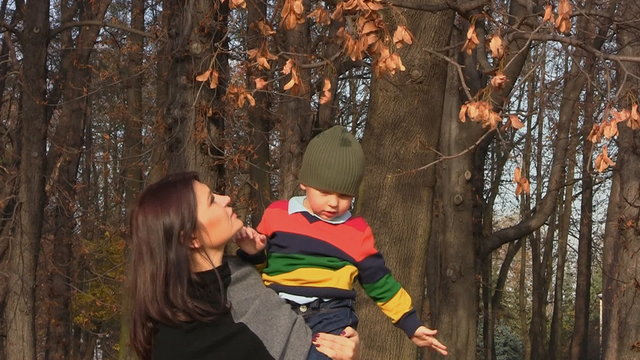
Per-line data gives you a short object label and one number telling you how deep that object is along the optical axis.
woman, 3.33
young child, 3.91
